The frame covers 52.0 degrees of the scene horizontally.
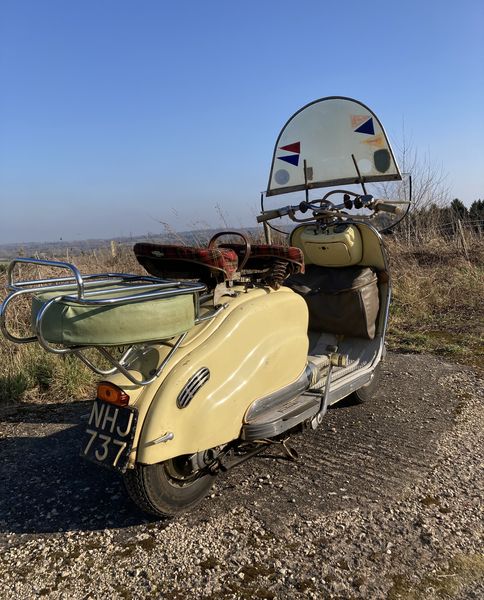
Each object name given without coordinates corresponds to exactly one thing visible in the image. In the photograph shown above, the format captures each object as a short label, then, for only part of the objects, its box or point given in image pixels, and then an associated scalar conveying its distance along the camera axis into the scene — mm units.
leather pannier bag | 3635
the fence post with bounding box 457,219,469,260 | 9073
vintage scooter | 1957
